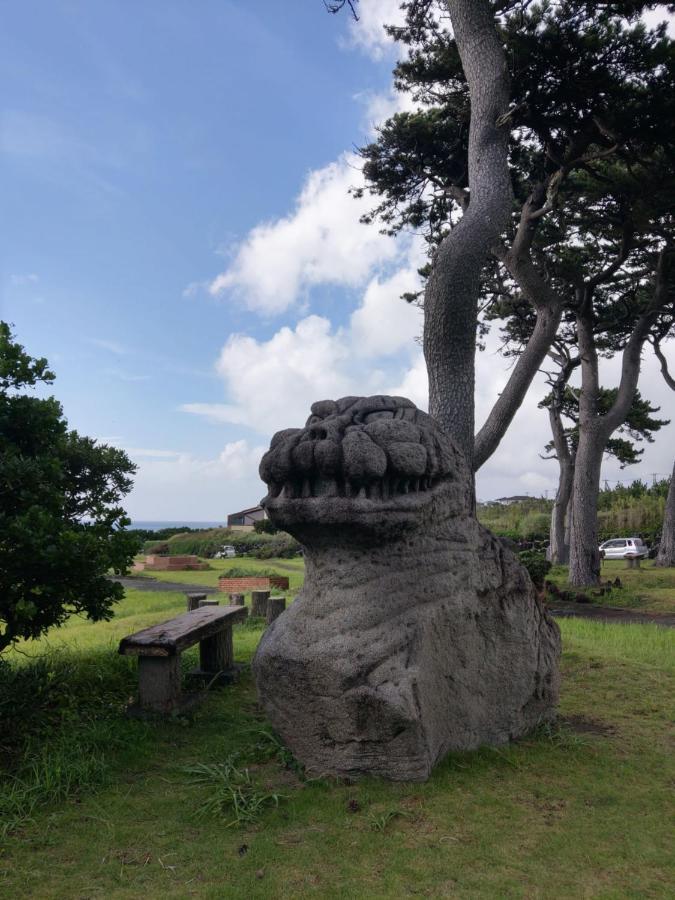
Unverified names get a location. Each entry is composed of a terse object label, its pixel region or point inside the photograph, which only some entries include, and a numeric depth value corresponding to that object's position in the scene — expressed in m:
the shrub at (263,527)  32.26
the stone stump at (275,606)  9.34
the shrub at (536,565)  10.32
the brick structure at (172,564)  22.92
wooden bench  4.92
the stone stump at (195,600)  9.32
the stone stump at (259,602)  10.38
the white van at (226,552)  29.14
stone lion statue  3.70
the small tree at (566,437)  18.69
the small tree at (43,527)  4.25
